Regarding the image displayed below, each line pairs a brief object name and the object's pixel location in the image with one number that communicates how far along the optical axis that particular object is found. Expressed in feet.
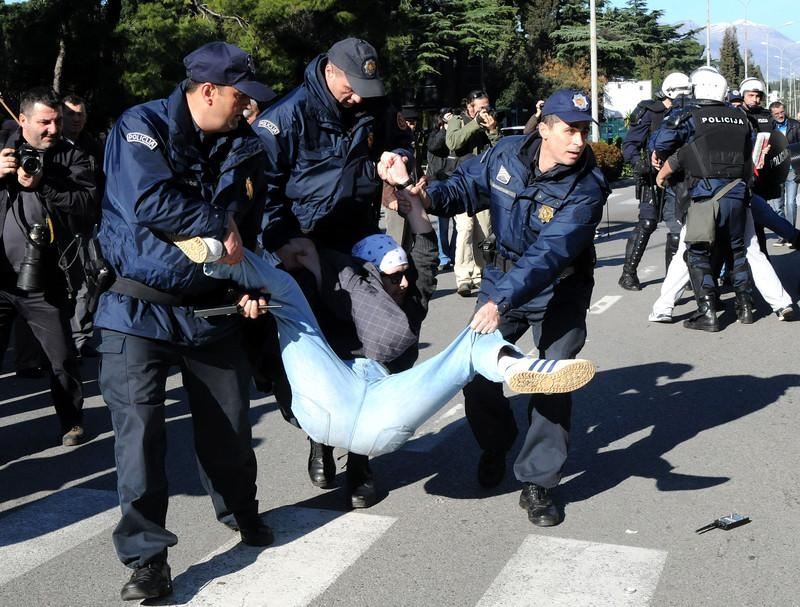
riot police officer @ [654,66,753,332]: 30.19
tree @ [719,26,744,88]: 413.08
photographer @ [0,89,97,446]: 20.79
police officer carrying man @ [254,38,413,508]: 15.69
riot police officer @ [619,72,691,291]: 36.68
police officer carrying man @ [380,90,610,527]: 16.02
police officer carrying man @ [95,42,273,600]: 13.08
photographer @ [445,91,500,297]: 38.60
